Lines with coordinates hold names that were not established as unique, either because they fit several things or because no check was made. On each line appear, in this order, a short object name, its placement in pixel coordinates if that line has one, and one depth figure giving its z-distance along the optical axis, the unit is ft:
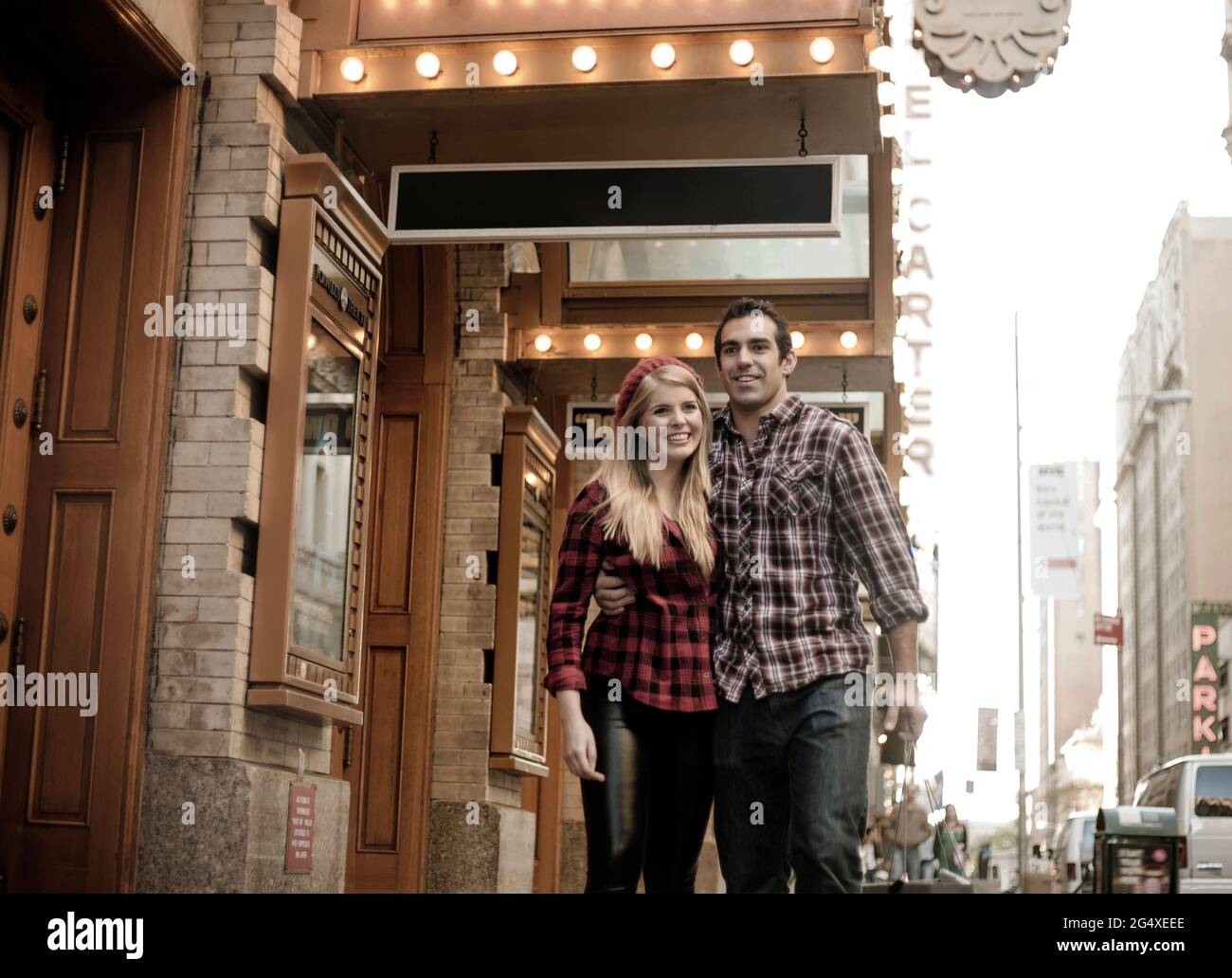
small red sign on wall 25.81
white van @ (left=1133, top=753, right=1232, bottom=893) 51.19
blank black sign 28.68
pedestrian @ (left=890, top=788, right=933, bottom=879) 55.98
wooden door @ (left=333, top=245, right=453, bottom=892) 38.24
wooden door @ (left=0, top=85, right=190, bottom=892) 24.32
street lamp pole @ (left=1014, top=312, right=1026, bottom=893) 99.76
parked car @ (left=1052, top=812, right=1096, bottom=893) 88.02
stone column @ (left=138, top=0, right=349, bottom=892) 24.47
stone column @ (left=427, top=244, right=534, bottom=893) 38.42
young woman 13.82
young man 13.69
